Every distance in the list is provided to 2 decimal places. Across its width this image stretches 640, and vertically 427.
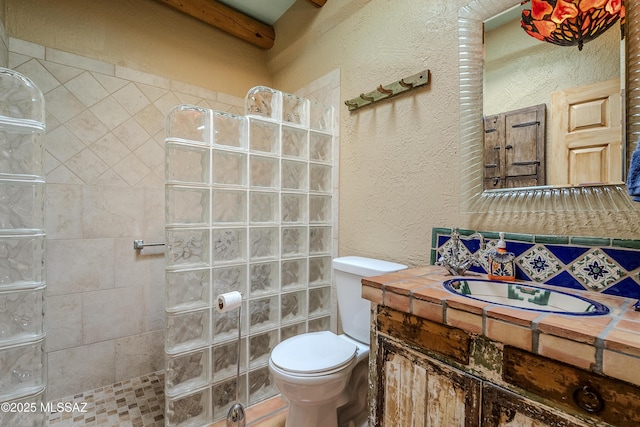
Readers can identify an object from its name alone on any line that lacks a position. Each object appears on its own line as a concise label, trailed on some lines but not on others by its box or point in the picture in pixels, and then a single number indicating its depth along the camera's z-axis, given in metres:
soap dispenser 1.13
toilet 1.21
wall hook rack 1.47
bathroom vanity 0.58
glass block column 1.04
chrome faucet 1.16
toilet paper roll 1.29
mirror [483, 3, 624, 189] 0.98
